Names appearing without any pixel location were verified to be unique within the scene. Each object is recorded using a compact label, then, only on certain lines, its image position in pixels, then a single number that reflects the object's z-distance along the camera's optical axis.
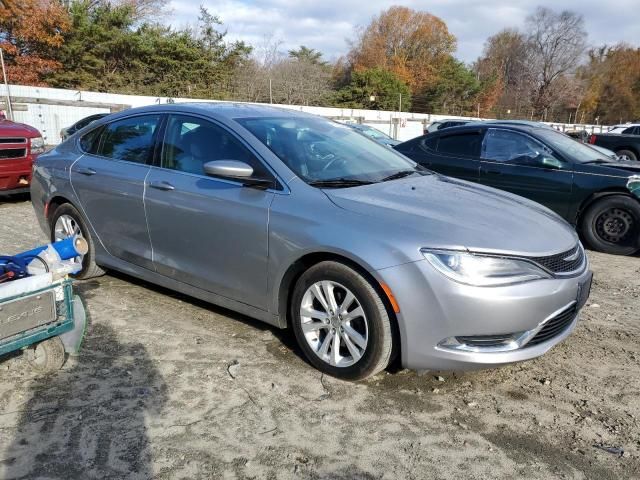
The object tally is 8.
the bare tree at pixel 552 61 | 70.94
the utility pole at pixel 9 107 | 17.05
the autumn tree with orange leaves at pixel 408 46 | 61.66
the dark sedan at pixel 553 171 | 6.11
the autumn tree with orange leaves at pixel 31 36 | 26.53
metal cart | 2.71
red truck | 7.83
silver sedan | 2.71
